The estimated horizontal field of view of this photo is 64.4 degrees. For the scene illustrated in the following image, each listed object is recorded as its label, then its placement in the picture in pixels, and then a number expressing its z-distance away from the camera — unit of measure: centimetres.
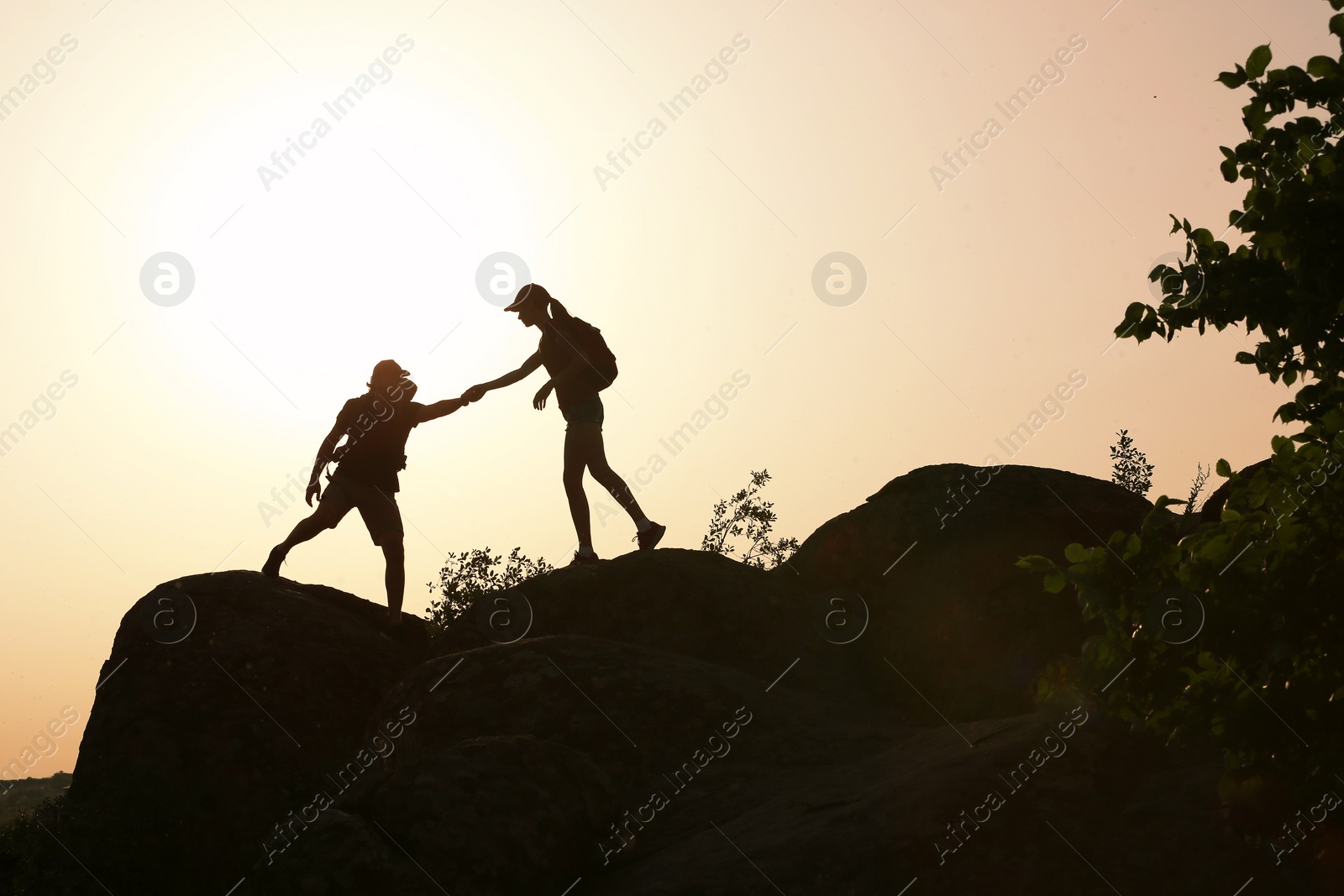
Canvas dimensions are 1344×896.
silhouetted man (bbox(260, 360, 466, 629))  1330
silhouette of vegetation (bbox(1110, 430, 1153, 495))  2697
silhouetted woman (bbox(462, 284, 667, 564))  1420
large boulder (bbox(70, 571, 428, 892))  1104
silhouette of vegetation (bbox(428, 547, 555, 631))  2500
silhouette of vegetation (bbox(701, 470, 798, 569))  2745
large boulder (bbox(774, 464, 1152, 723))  1451
